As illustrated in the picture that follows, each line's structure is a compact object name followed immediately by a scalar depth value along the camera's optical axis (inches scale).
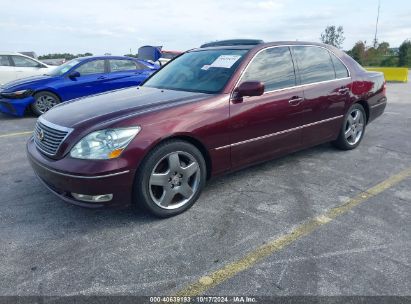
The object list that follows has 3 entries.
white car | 422.6
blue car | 302.5
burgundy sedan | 112.0
